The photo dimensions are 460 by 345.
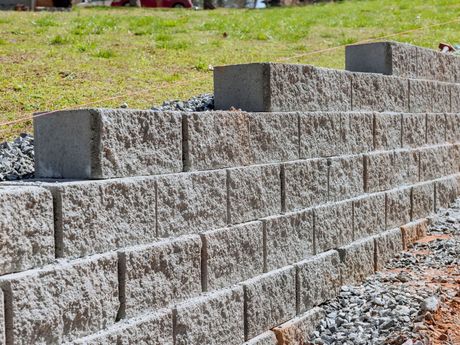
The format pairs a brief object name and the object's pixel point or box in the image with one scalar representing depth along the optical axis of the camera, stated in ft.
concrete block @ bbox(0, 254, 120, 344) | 12.23
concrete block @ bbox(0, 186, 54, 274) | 12.23
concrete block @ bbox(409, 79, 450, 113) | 29.07
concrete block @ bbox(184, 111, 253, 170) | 16.79
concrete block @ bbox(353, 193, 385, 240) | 23.84
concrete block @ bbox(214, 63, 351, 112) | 19.76
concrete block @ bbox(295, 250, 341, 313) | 20.58
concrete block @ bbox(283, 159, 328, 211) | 20.40
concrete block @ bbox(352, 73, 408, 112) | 24.75
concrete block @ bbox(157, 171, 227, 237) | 15.80
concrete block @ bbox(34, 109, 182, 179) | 14.20
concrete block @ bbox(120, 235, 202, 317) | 14.69
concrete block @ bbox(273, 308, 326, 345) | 19.47
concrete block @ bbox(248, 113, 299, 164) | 19.10
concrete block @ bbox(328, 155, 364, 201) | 22.61
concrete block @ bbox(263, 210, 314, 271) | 19.35
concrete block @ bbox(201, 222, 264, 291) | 17.04
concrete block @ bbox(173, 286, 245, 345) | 15.99
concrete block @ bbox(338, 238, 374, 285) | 22.84
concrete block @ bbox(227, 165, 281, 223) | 18.12
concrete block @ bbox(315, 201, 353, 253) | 21.68
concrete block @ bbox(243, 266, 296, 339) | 18.34
